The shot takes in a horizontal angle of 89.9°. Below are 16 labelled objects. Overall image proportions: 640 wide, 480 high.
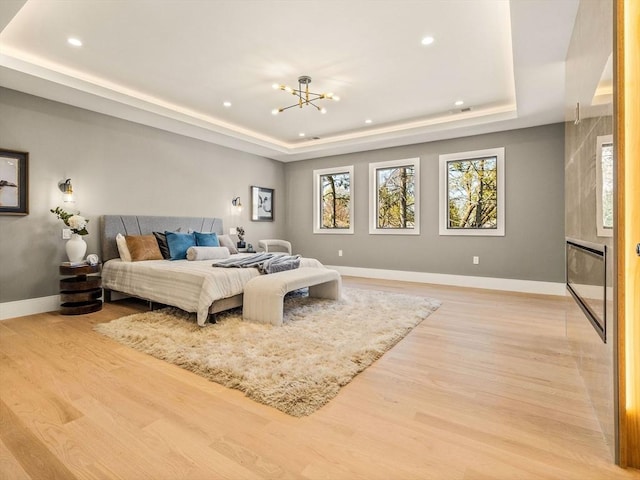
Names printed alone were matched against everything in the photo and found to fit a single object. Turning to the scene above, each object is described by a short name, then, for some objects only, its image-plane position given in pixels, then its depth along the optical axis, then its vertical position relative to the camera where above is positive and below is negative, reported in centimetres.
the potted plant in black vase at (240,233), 626 +11
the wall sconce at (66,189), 400 +63
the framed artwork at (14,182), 357 +65
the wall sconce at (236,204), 629 +69
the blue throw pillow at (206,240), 485 -1
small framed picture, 678 +76
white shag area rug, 206 -90
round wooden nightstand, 371 -60
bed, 326 -43
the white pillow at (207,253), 430 -19
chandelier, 382 +190
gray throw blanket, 381 -29
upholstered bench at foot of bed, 326 -55
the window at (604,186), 151 +27
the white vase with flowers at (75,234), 381 +6
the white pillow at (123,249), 429 -13
